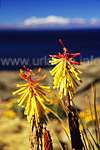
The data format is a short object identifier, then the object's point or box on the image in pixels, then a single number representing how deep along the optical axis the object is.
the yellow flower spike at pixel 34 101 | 0.93
